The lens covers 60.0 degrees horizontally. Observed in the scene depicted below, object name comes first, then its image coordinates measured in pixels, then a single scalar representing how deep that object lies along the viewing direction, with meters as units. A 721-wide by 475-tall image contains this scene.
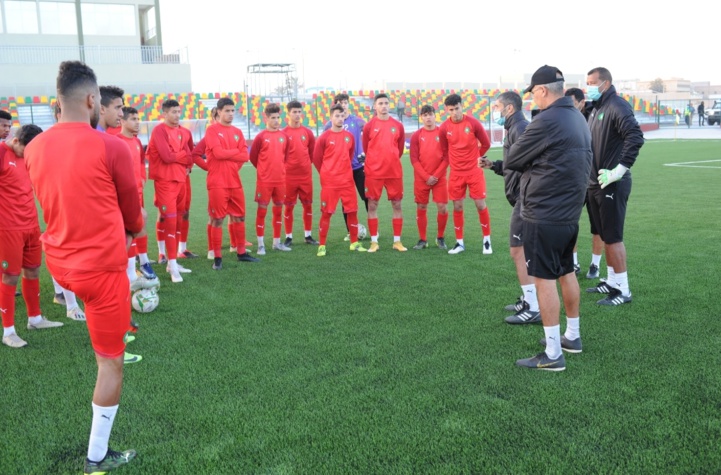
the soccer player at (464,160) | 8.92
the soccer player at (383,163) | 9.30
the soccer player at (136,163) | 7.19
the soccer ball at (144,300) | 6.07
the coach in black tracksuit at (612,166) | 5.94
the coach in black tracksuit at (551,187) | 4.39
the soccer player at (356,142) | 9.84
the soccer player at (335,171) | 9.07
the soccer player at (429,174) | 9.36
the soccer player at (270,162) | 9.38
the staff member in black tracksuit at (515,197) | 5.66
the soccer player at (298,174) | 9.84
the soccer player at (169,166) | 7.83
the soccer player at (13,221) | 5.28
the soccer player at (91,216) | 3.00
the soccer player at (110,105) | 4.39
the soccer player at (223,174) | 8.30
